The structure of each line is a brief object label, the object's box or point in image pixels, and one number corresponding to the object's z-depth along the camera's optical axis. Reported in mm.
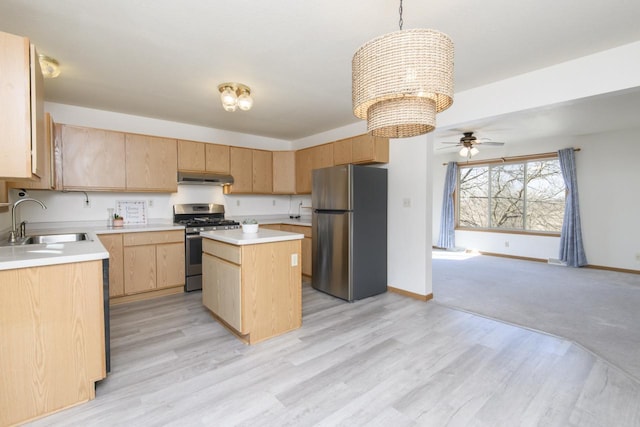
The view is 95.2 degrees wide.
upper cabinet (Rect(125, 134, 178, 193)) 3748
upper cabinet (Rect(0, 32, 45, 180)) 1472
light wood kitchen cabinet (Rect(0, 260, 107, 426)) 1530
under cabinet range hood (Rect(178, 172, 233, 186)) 4094
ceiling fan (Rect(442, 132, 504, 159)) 4797
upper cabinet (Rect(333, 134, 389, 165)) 3777
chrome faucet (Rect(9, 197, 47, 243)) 2398
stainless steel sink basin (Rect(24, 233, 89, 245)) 2825
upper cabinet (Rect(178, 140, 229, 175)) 4121
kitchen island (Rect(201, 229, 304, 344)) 2455
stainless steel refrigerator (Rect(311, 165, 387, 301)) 3525
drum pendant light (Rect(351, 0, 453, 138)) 1273
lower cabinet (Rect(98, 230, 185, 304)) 3357
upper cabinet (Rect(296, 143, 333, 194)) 4426
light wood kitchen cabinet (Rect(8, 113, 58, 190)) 2934
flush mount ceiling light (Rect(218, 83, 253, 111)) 2904
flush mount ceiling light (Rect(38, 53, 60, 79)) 2424
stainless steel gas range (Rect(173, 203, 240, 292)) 3863
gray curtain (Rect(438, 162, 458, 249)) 7059
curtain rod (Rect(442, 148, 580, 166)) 5684
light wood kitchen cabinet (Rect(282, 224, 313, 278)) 4454
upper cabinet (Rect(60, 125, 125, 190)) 3363
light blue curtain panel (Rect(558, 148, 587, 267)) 5312
